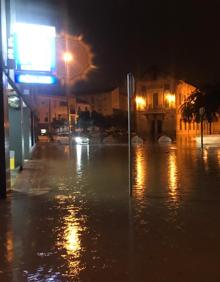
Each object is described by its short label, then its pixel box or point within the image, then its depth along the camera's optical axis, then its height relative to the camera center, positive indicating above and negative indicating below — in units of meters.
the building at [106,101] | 64.37 +7.24
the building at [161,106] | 41.82 +3.56
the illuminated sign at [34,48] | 7.06 +2.26
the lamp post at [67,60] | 16.87 +4.63
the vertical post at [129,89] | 5.81 +0.87
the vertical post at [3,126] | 5.99 +0.11
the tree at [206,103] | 27.04 +2.69
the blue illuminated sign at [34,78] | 7.51 +1.51
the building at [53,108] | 61.01 +5.25
